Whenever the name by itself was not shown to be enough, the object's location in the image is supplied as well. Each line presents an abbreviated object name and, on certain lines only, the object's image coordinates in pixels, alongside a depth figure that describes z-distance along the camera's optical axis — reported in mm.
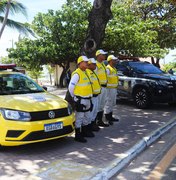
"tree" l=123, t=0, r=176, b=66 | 19939
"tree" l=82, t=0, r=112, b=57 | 6663
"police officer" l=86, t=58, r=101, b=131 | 5187
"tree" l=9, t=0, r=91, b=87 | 16865
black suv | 7846
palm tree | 16035
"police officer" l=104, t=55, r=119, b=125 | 6199
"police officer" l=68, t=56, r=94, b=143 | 4902
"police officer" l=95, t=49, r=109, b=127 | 5784
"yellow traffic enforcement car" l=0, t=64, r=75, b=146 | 4189
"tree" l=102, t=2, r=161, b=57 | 16257
